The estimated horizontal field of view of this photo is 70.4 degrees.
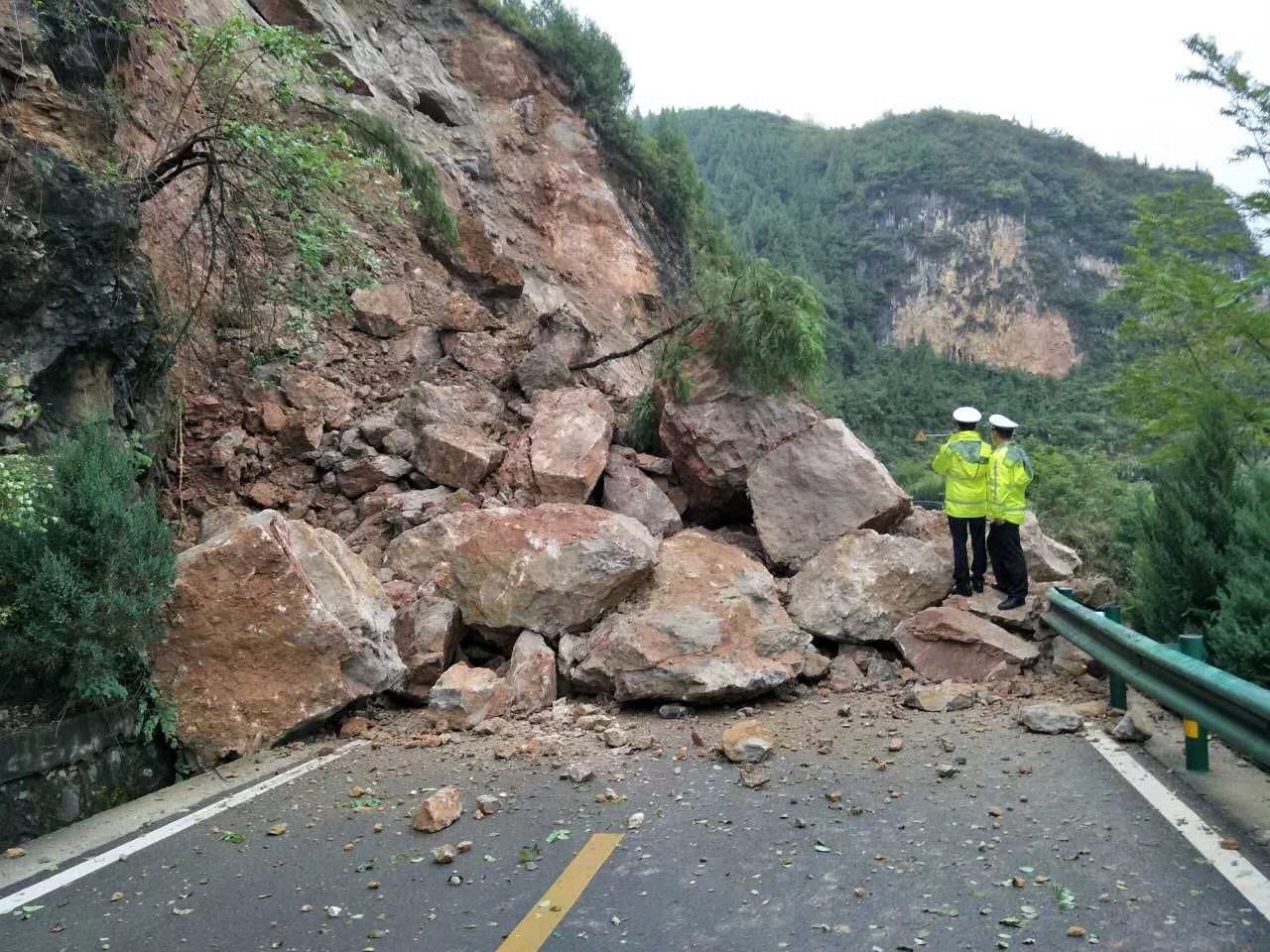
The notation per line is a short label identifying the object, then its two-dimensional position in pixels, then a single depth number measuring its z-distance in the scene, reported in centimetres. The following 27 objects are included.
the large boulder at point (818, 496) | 829
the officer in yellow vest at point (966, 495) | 732
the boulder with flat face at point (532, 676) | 601
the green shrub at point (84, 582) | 451
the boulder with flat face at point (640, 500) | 869
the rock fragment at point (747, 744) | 478
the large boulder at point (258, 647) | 529
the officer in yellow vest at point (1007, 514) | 714
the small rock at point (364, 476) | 891
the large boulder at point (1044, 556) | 780
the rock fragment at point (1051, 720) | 497
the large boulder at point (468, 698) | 577
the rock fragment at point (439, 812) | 394
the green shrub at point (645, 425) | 977
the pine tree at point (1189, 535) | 550
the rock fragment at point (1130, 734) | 469
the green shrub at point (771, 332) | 912
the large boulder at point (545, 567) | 665
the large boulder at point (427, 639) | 632
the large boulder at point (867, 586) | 688
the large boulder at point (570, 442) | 866
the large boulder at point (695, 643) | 590
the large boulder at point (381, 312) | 1091
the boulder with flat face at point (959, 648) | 637
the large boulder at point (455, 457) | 871
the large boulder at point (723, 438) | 896
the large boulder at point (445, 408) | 930
